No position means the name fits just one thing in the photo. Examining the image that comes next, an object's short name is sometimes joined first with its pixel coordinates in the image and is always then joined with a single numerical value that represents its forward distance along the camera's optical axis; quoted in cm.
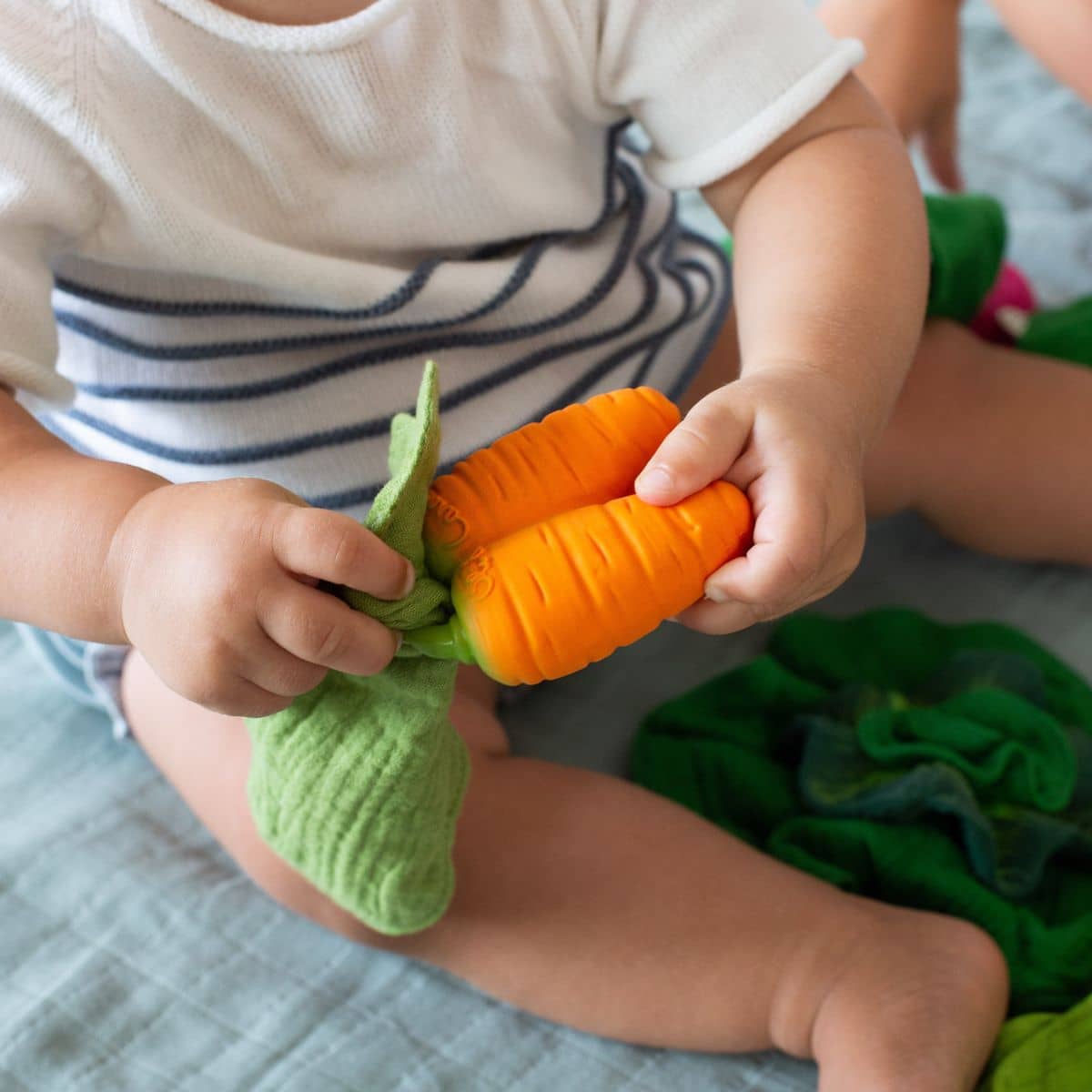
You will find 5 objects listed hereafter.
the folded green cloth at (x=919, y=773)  65
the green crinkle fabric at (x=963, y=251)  85
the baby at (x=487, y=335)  53
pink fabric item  94
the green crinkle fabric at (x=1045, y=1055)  54
